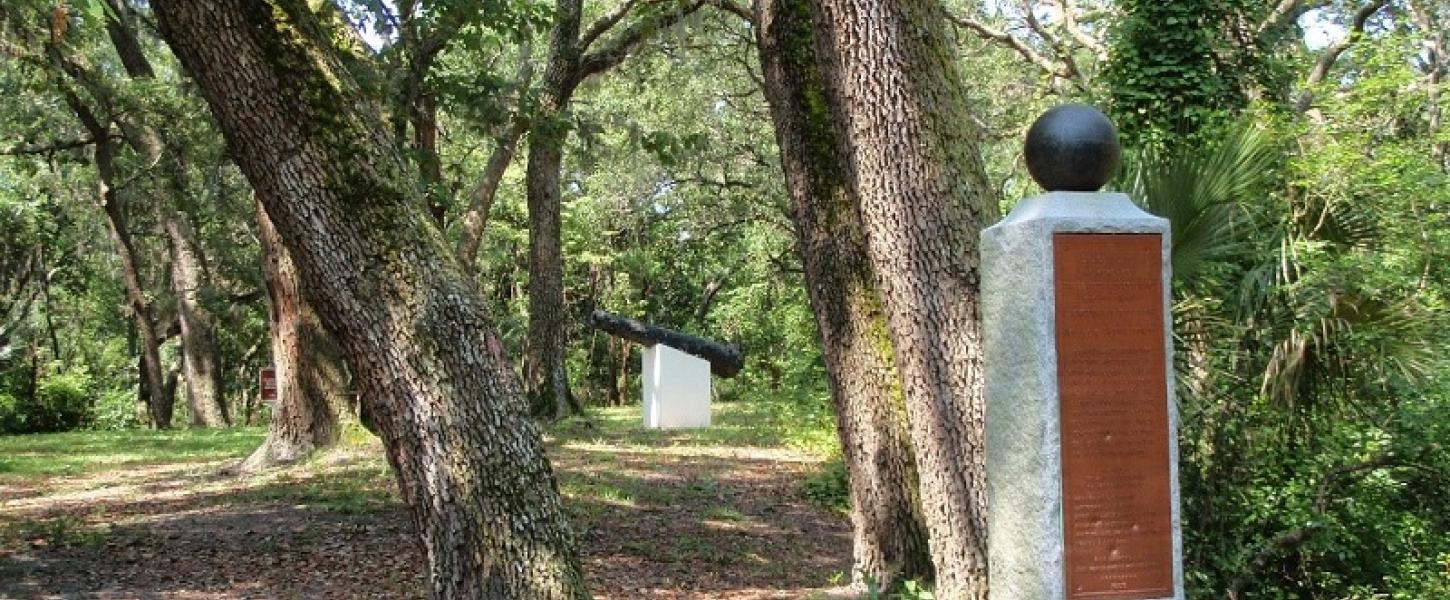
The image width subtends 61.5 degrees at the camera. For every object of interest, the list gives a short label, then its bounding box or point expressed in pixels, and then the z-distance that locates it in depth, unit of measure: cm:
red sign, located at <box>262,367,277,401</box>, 1346
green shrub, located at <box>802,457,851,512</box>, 1276
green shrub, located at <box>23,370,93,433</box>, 2934
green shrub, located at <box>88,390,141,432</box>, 3053
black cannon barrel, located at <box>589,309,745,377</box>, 2161
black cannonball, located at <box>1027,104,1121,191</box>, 420
